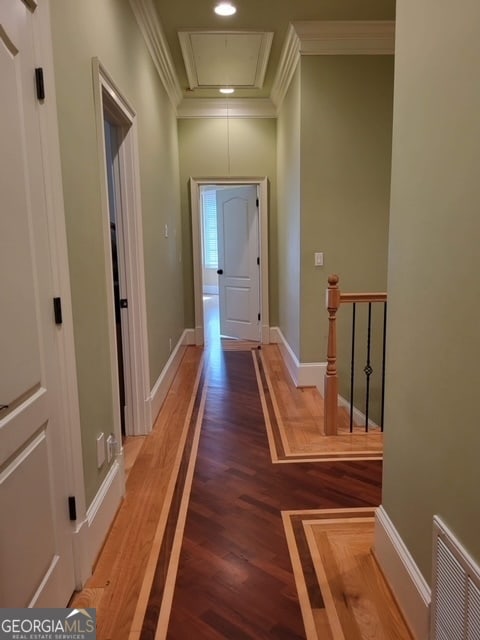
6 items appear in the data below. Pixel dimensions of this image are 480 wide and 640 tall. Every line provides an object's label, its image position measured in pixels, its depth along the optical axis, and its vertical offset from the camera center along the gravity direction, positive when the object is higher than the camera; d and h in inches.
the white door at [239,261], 235.0 -3.7
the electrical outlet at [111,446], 88.6 -37.7
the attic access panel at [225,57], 149.0 +71.2
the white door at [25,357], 49.9 -12.0
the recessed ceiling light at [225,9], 129.4 +70.6
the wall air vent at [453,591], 44.5 -35.3
